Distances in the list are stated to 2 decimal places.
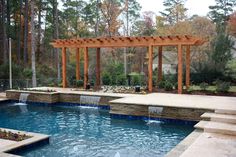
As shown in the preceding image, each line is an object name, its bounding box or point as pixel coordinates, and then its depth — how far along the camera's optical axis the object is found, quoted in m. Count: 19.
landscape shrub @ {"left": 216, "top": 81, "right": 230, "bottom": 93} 13.55
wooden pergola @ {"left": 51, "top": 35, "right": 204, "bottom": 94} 13.57
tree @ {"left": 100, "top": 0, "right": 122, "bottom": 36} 28.20
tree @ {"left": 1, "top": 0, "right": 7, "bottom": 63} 21.66
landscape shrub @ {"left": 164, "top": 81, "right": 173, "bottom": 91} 14.42
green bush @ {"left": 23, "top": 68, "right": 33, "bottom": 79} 19.06
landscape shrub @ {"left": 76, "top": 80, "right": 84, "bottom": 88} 16.48
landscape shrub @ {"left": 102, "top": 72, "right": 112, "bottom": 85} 17.99
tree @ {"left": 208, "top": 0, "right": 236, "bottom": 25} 31.99
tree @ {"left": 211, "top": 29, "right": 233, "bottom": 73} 19.67
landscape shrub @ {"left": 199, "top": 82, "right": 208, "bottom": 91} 14.13
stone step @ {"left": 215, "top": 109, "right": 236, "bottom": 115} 8.60
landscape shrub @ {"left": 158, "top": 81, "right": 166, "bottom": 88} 14.87
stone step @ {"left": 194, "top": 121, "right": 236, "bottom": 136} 7.02
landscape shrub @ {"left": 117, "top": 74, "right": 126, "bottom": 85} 17.95
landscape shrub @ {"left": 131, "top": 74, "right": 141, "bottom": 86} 17.91
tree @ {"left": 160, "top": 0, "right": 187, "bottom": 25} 30.22
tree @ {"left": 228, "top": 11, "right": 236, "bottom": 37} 26.81
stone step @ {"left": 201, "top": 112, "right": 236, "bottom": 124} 7.90
